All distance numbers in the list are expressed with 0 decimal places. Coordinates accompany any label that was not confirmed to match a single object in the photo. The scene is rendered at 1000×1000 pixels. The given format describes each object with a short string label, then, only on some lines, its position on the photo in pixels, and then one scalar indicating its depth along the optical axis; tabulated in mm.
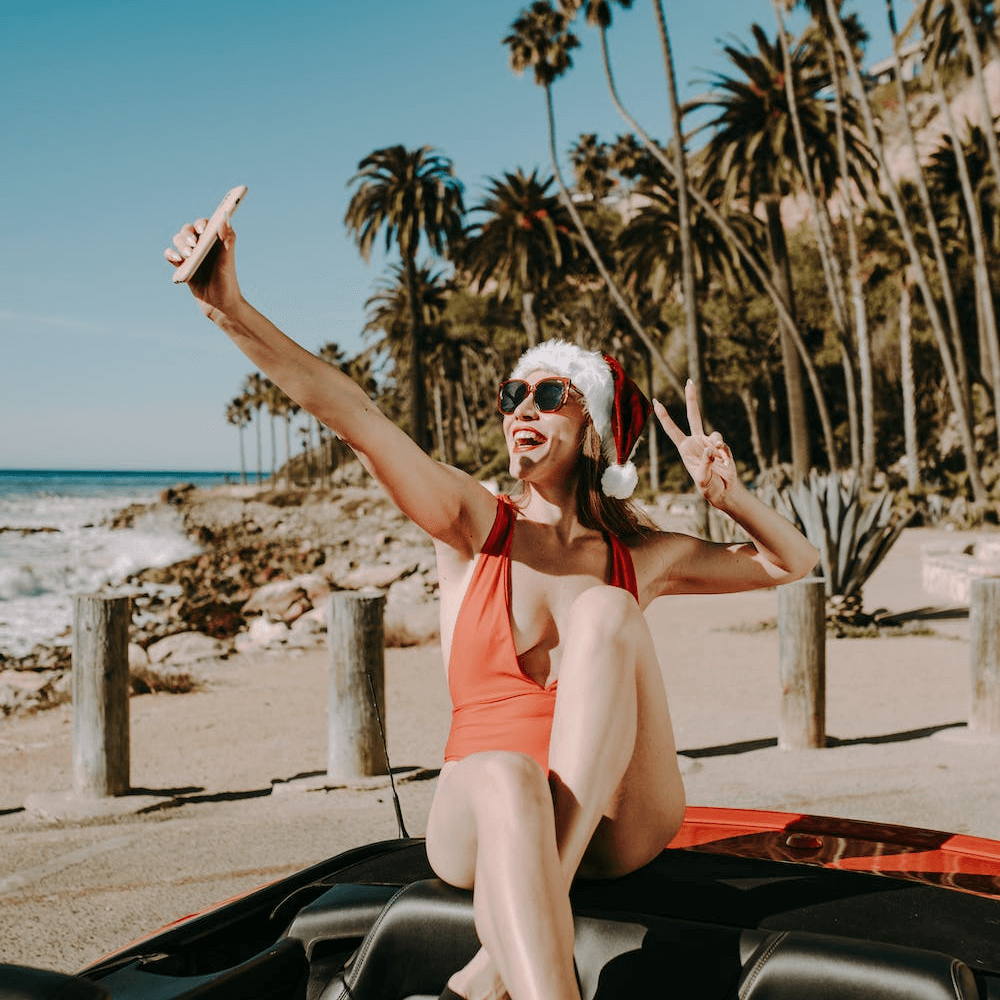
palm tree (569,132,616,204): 52750
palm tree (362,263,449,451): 48906
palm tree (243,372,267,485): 97812
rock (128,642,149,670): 10802
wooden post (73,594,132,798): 5746
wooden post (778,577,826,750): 6445
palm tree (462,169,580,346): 38031
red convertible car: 1487
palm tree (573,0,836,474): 23891
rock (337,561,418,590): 18977
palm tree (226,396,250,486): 107312
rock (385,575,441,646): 11719
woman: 1795
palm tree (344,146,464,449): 39312
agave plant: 11320
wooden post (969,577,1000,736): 6523
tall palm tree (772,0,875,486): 25266
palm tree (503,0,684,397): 29406
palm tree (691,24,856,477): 27062
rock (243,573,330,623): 16328
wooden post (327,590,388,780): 5996
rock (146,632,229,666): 12523
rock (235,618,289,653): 13147
